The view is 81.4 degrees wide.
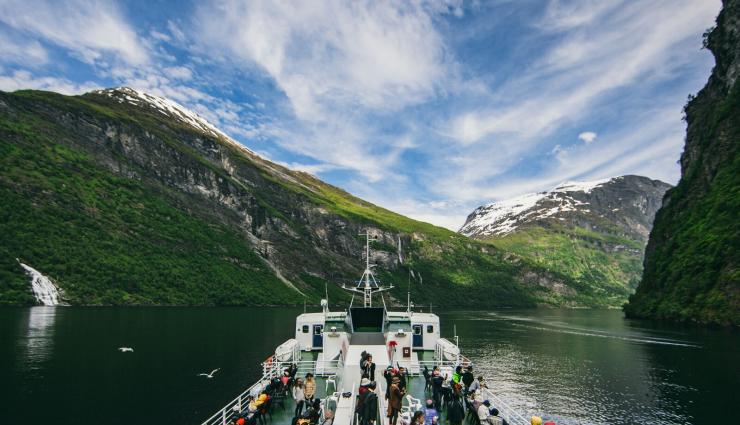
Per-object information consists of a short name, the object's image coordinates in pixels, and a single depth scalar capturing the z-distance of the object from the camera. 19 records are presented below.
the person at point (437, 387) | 19.48
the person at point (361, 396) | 13.72
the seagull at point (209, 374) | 49.19
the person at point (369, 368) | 17.54
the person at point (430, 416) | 15.70
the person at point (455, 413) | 14.63
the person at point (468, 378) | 19.45
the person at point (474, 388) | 17.95
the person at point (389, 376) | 15.66
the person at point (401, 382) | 16.31
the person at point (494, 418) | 14.57
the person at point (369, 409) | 13.30
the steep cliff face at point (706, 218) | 88.88
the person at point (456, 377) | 20.88
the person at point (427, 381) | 23.40
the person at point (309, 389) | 17.89
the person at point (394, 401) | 14.19
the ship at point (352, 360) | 17.33
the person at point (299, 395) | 18.58
